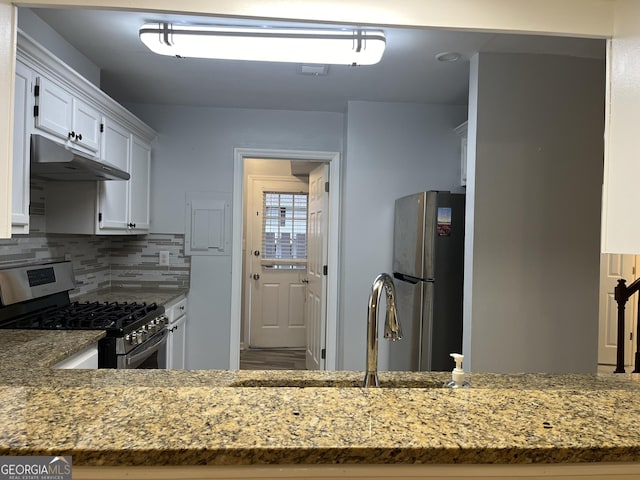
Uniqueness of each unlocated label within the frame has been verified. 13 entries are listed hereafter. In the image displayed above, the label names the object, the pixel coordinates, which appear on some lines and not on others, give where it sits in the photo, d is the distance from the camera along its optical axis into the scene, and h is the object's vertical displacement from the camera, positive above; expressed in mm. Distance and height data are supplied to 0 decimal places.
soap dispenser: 1118 -340
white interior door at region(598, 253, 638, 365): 4293 -588
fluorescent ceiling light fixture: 1983 +903
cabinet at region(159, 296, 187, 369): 2943 -721
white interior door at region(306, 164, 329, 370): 3621 -254
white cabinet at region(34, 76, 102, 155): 1864 +545
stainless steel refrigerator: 2582 -228
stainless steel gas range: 2041 -429
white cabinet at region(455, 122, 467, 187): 3086 +637
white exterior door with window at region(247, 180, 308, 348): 4938 -357
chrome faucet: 1160 -233
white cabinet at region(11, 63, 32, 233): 1711 +319
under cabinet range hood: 1815 +298
